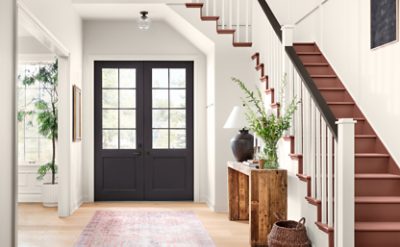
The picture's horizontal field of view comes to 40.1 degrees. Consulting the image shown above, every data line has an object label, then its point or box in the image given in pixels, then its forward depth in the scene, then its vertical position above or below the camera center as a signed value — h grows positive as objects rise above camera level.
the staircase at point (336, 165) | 4.40 -0.33
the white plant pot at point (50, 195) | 8.60 -1.02
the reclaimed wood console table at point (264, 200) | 5.50 -0.70
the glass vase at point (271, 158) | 5.66 -0.29
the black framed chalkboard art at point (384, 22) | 5.23 +1.08
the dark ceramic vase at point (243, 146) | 6.89 -0.20
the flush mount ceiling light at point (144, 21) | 8.28 +1.67
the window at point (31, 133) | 9.18 -0.05
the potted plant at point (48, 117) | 8.61 +0.21
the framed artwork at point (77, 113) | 8.15 +0.26
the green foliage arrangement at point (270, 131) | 5.50 -0.01
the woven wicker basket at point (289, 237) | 4.80 -0.94
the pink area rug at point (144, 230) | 5.77 -1.19
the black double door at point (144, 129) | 9.31 +0.02
